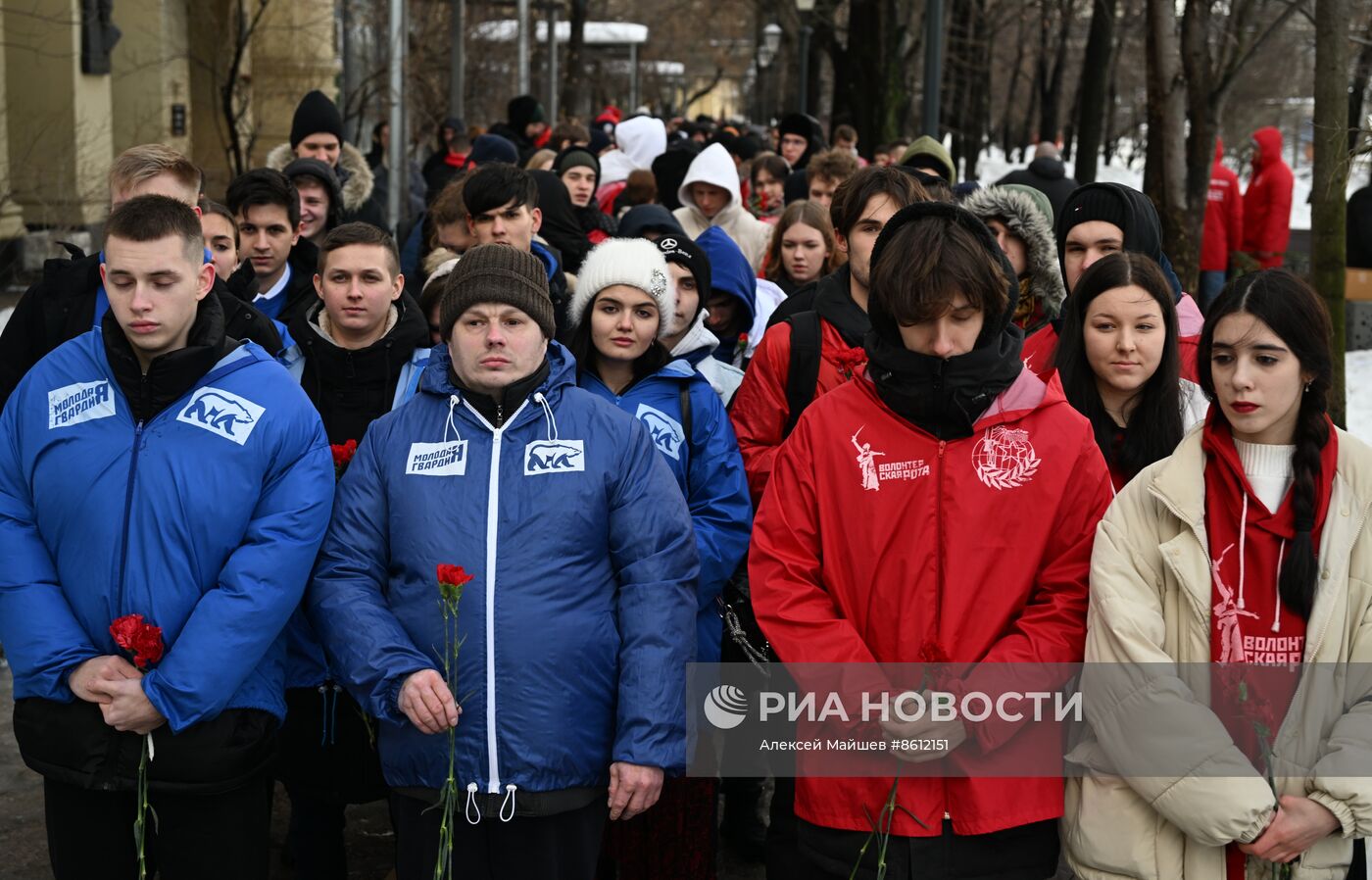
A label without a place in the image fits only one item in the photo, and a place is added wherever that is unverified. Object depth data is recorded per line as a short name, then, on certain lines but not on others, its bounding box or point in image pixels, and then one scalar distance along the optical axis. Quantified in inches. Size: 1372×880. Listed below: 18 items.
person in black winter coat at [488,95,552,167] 669.3
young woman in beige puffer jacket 125.6
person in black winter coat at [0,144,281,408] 181.8
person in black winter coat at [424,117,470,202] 583.5
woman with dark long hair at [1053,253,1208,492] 166.1
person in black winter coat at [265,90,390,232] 336.8
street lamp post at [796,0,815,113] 1000.2
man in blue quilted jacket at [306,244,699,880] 143.0
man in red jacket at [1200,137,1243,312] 599.2
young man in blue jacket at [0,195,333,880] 142.9
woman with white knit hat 170.1
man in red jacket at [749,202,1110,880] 133.1
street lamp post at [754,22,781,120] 1429.6
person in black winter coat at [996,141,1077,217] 355.6
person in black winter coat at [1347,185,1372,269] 588.1
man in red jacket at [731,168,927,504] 181.0
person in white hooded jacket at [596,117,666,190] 546.9
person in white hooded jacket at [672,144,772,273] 345.4
